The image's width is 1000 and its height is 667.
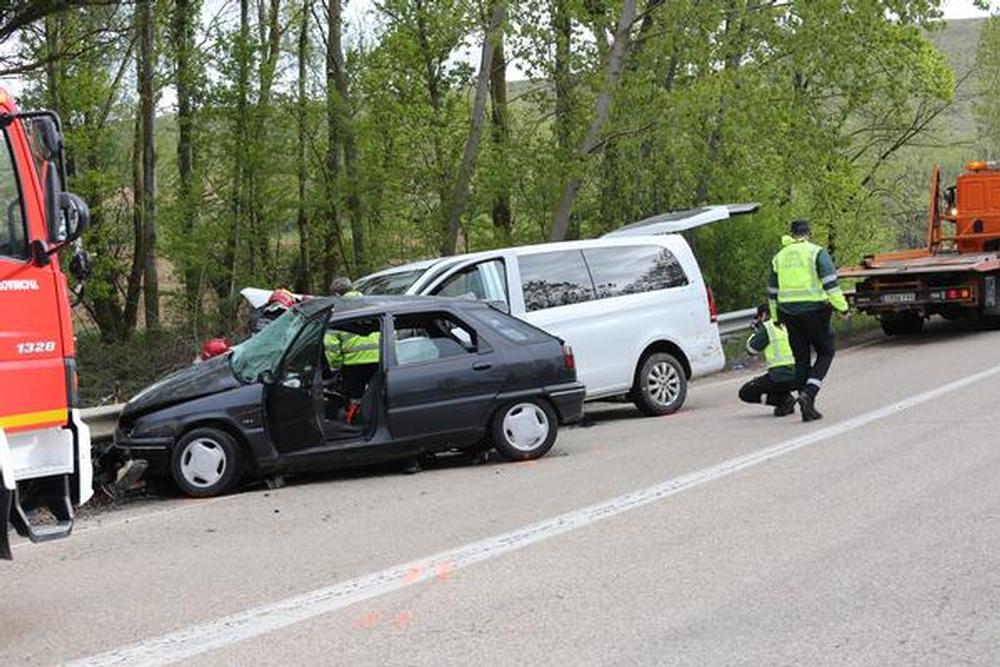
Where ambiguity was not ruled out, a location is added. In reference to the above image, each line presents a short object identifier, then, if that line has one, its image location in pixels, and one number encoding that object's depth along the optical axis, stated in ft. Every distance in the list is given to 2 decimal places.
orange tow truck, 61.16
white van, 37.47
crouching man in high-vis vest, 36.42
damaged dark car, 28.12
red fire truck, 17.76
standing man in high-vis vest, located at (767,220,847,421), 34.96
